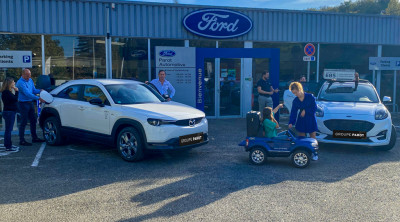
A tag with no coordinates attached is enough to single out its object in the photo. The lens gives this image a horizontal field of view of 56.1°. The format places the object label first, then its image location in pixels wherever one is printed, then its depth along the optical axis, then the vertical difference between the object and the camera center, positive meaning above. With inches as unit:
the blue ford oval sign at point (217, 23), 545.0 +89.5
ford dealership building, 470.9 +60.0
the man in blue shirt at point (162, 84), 419.2 -0.4
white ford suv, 315.6 -34.5
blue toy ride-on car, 269.6 -46.6
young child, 275.9 -29.4
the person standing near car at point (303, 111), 283.1 -21.1
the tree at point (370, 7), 2357.3 +498.3
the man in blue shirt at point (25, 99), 342.0 -14.3
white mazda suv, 274.8 -27.3
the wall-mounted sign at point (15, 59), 418.6 +28.1
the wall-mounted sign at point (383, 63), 629.9 +35.3
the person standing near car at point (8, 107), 321.1 -20.8
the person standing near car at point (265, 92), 441.7 -9.6
